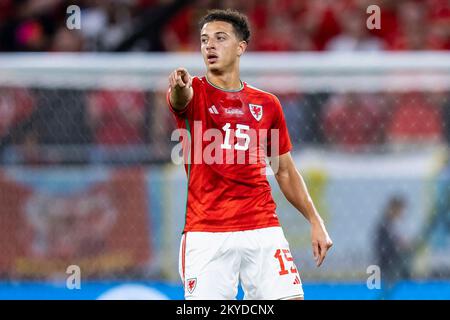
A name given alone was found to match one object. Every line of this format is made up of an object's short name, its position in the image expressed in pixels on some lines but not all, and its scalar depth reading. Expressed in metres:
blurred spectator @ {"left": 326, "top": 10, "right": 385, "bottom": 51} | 17.92
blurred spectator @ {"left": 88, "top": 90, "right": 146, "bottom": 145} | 14.07
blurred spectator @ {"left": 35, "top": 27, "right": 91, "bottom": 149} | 13.88
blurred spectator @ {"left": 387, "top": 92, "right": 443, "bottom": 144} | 13.73
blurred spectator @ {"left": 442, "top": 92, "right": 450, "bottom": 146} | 13.59
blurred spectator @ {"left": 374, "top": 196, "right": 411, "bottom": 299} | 13.13
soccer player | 8.85
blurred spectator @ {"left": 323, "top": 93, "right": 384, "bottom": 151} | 13.80
